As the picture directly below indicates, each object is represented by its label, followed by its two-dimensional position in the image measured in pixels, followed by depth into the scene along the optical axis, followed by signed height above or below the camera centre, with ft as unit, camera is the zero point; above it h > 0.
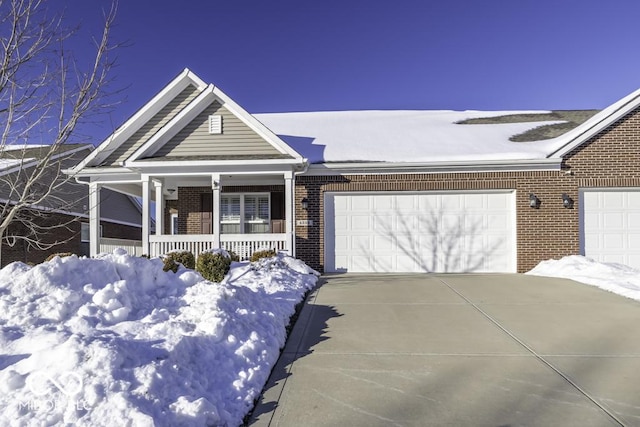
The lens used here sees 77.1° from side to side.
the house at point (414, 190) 35.83 +1.96
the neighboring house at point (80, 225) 52.54 -1.87
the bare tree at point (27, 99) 16.92 +5.14
